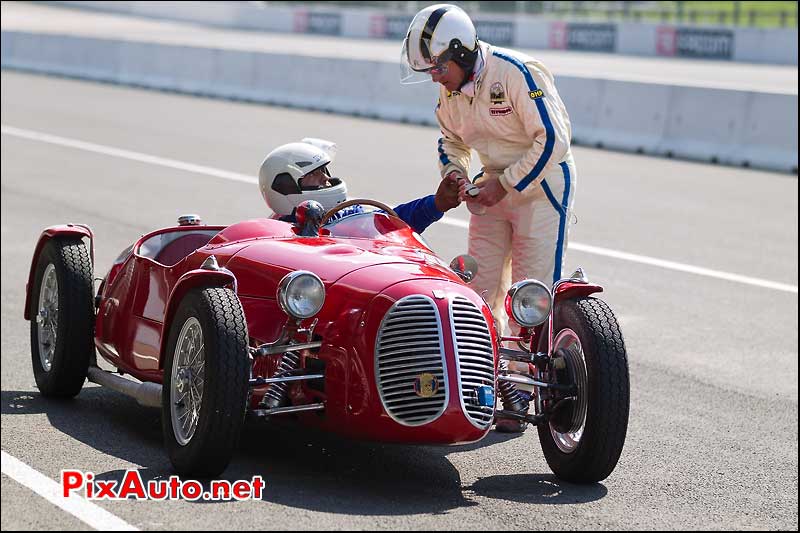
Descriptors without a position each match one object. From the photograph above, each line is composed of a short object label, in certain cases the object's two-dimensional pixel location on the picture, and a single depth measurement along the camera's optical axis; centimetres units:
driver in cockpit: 1562
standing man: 1599
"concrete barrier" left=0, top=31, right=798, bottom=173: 3950
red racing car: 1207
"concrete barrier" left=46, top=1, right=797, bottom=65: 8150
